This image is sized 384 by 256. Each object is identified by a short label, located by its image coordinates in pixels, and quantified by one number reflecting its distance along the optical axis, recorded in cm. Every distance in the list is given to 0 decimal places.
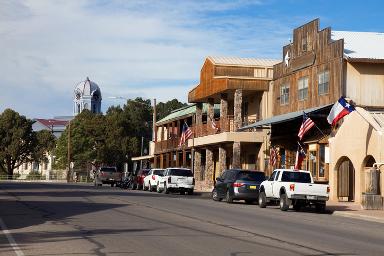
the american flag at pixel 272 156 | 4551
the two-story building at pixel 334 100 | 3509
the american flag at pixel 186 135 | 5322
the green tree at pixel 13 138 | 10156
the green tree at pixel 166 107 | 12331
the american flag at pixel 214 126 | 5094
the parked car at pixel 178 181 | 4425
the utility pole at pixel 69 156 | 8794
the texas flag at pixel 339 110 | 3422
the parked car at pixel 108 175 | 6388
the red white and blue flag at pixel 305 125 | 3656
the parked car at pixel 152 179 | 4788
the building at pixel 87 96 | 12862
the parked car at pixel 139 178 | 5312
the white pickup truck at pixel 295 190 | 2878
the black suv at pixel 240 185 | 3369
